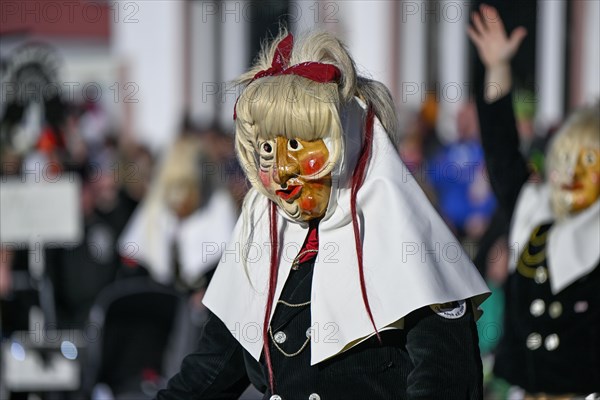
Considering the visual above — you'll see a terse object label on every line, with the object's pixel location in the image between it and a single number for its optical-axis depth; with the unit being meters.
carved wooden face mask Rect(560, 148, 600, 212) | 8.55
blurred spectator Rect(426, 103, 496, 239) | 16.64
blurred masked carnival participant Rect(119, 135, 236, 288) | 14.84
